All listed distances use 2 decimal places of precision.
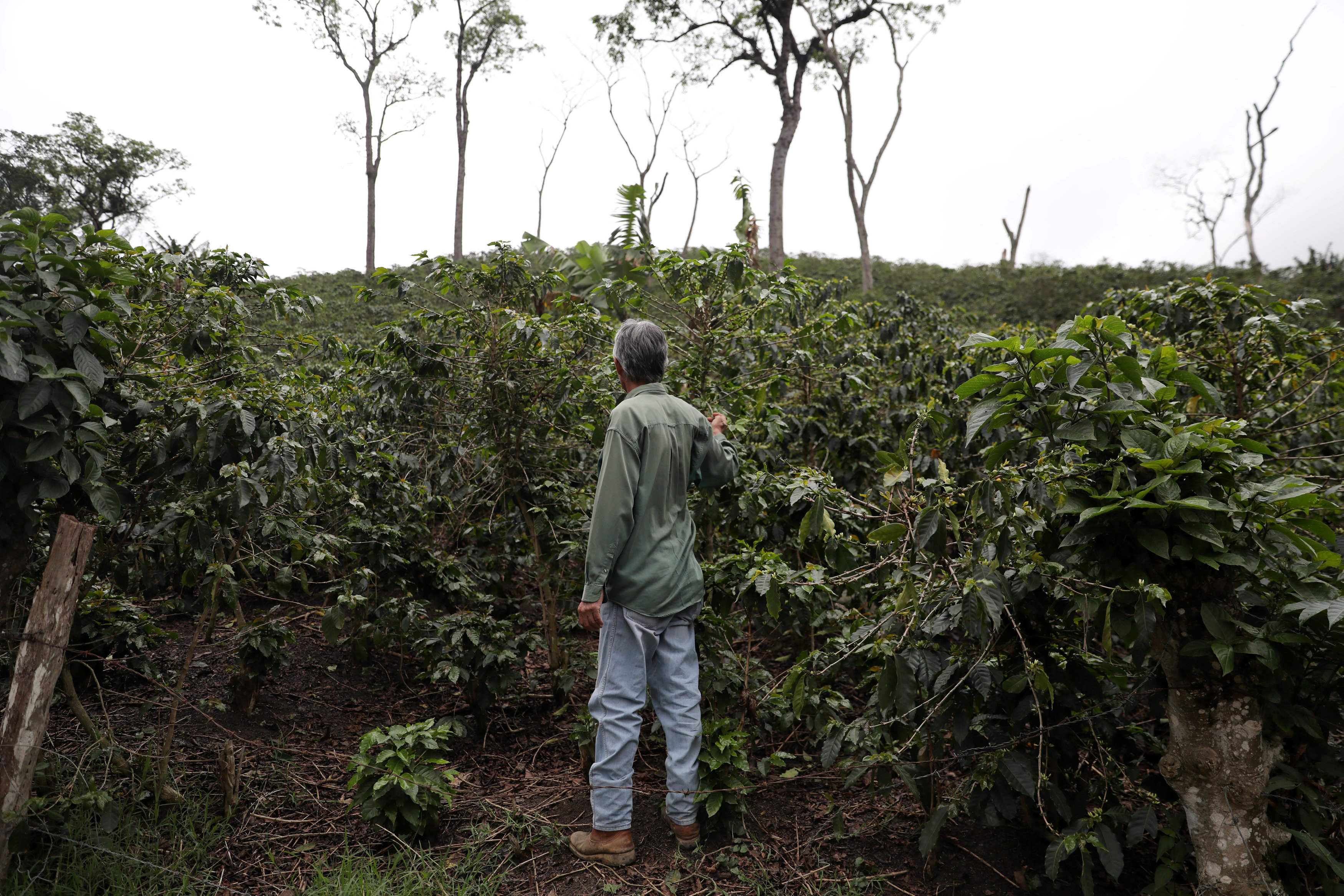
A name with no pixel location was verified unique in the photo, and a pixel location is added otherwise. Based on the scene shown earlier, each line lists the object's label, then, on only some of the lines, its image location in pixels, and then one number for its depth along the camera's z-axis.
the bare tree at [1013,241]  25.78
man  2.62
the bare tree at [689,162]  27.92
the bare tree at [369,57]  21.03
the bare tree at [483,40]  23.19
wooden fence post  2.31
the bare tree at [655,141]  26.66
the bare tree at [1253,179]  23.00
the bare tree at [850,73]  18.59
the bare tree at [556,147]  27.94
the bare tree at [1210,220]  25.58
